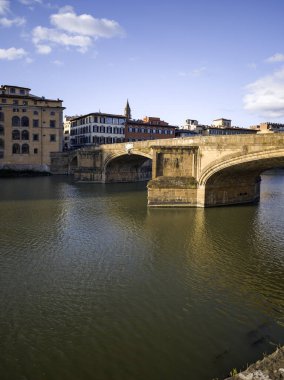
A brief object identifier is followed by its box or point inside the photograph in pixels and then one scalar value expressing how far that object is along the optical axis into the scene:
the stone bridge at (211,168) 24.50
